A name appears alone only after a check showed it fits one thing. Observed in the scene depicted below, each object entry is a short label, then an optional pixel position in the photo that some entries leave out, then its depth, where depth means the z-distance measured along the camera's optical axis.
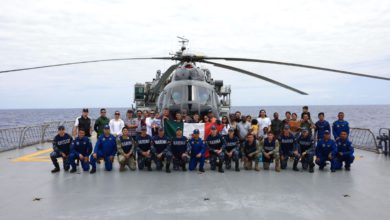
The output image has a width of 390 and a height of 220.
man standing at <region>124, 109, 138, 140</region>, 10.07
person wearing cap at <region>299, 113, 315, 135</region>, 10.03
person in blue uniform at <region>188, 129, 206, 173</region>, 8.84
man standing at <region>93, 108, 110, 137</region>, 10.07
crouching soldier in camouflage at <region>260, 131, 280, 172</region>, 8.94
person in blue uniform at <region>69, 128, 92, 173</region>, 8.62
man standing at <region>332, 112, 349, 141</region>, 10.16
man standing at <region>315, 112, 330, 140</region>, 10.19
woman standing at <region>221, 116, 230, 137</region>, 9.74
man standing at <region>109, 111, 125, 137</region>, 9.73
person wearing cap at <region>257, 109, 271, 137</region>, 10.39
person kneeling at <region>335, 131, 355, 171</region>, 8.91
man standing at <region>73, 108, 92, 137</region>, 9.89
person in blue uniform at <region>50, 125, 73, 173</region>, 8.66
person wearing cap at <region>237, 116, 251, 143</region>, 9.82
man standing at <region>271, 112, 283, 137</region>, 10.69
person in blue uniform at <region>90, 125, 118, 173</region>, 8.77
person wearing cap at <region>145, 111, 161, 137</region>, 9.95
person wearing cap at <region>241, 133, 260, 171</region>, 9.00
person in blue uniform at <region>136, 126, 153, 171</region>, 8.90
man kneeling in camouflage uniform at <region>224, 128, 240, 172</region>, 8.95
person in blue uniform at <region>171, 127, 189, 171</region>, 8.90
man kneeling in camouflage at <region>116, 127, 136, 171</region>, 8.85
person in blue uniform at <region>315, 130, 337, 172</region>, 8.89
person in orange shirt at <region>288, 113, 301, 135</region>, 10.44
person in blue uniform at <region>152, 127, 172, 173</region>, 8.84
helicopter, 10.68
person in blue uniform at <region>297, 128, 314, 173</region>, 8.94
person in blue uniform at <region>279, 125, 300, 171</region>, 9.23
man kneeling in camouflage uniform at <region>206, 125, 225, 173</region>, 8.98
